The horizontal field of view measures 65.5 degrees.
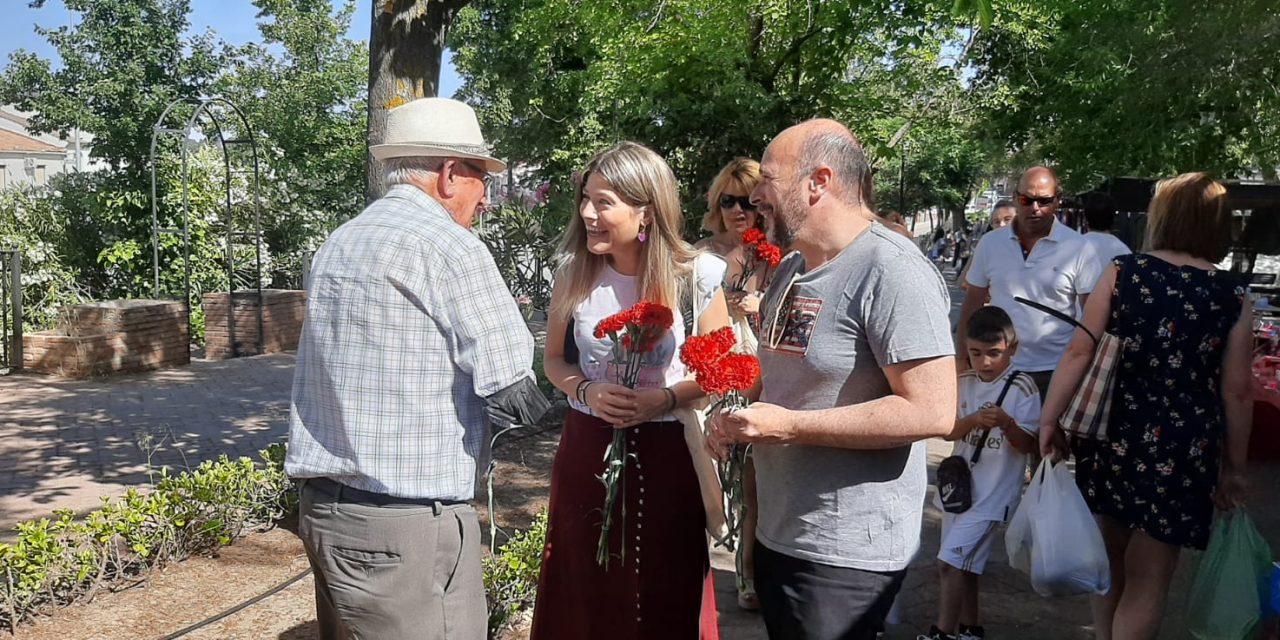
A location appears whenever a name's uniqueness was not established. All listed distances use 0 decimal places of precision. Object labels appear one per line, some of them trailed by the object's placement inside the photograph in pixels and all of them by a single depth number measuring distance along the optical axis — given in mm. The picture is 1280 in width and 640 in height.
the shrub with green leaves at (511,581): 3826
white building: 54031
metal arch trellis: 12367
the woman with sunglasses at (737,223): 3938
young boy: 3639
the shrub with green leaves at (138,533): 4031
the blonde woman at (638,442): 2867
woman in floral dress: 3059
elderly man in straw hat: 2281
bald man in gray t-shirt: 2029
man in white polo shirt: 4539
